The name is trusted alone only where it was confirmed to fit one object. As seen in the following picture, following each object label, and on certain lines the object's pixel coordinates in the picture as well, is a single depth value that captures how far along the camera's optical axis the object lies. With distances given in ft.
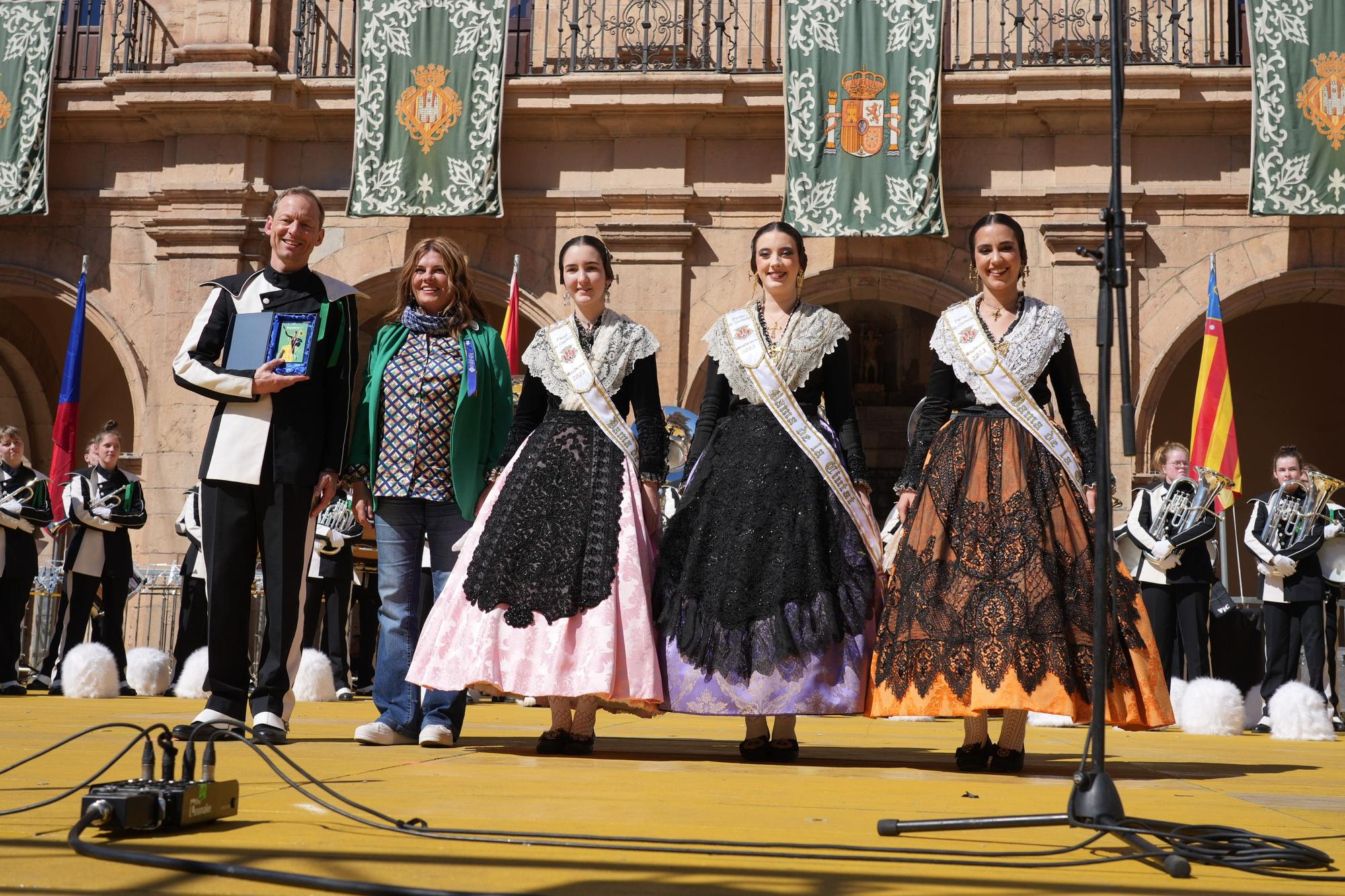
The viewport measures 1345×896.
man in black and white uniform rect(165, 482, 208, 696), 31.07
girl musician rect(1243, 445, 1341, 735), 28.02
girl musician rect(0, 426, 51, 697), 31.27
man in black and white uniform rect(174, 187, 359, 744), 15.34
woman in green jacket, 15.88
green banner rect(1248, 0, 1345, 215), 39.78
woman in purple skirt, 14.25
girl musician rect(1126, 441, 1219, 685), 28.43
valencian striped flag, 36.63
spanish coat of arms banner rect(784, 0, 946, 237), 40.88
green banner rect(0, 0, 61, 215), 44.62
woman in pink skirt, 14.56
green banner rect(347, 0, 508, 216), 42.73
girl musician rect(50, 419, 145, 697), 31.91
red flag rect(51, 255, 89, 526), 40.32
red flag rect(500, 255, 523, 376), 40.22
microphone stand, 8.69
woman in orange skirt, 13.62
